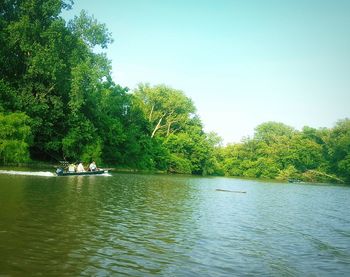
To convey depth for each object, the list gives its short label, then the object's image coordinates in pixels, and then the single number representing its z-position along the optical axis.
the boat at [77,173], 34.21
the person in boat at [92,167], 43.81
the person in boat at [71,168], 38.38
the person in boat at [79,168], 40.33
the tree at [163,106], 92.06
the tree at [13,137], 38.94
